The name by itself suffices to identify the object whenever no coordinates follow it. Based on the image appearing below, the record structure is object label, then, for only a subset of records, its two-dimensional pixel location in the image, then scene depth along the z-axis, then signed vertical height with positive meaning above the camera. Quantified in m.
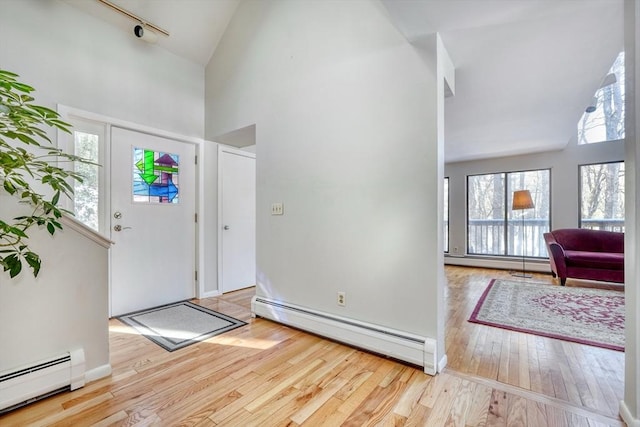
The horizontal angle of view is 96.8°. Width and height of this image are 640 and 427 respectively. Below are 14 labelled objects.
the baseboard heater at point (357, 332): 1.85 -0.92
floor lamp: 4.69 +0.18
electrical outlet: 2.29 -0.70
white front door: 2.87 -0.08
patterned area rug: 2.42 -1.04
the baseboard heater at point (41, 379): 1.46 -0.91
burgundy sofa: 3.84 -0.60
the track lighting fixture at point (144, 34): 2.84 +1.82
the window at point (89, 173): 2.61 +0.38
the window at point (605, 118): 4.45 +1.52
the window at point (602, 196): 4.52 +0.26
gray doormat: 2.33 -1.03
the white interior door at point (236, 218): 3.66 -0.07
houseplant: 1.04 +0.20
